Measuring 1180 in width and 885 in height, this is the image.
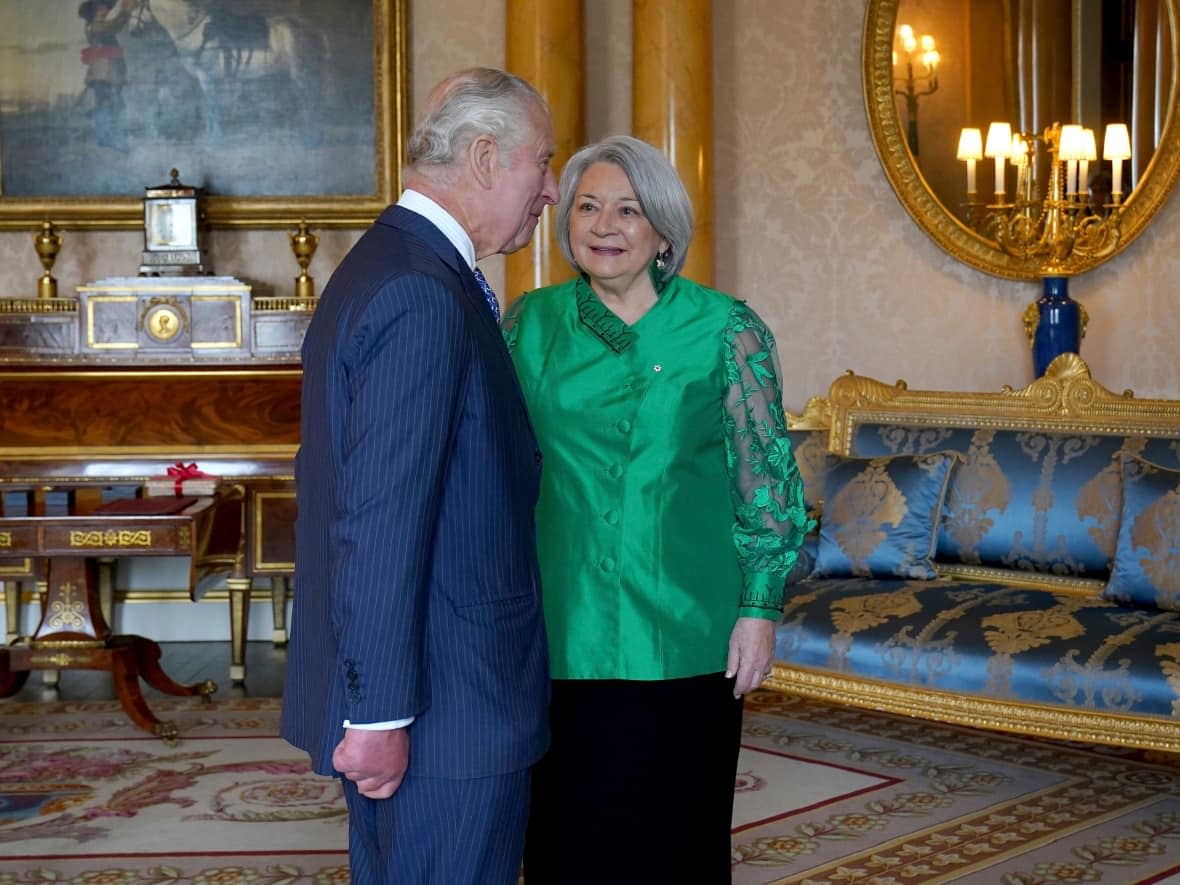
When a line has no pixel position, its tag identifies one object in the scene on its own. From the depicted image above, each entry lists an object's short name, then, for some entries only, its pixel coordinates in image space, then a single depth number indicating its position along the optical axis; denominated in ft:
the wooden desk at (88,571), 14.87
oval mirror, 17.62
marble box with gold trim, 18.52
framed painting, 19.66
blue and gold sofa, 12.58
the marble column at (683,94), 18.85
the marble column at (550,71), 18.75
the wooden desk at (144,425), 19.15
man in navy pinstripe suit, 5.21
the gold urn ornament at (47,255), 18.99
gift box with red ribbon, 17.46
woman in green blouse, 7.04
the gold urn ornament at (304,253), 19.02
